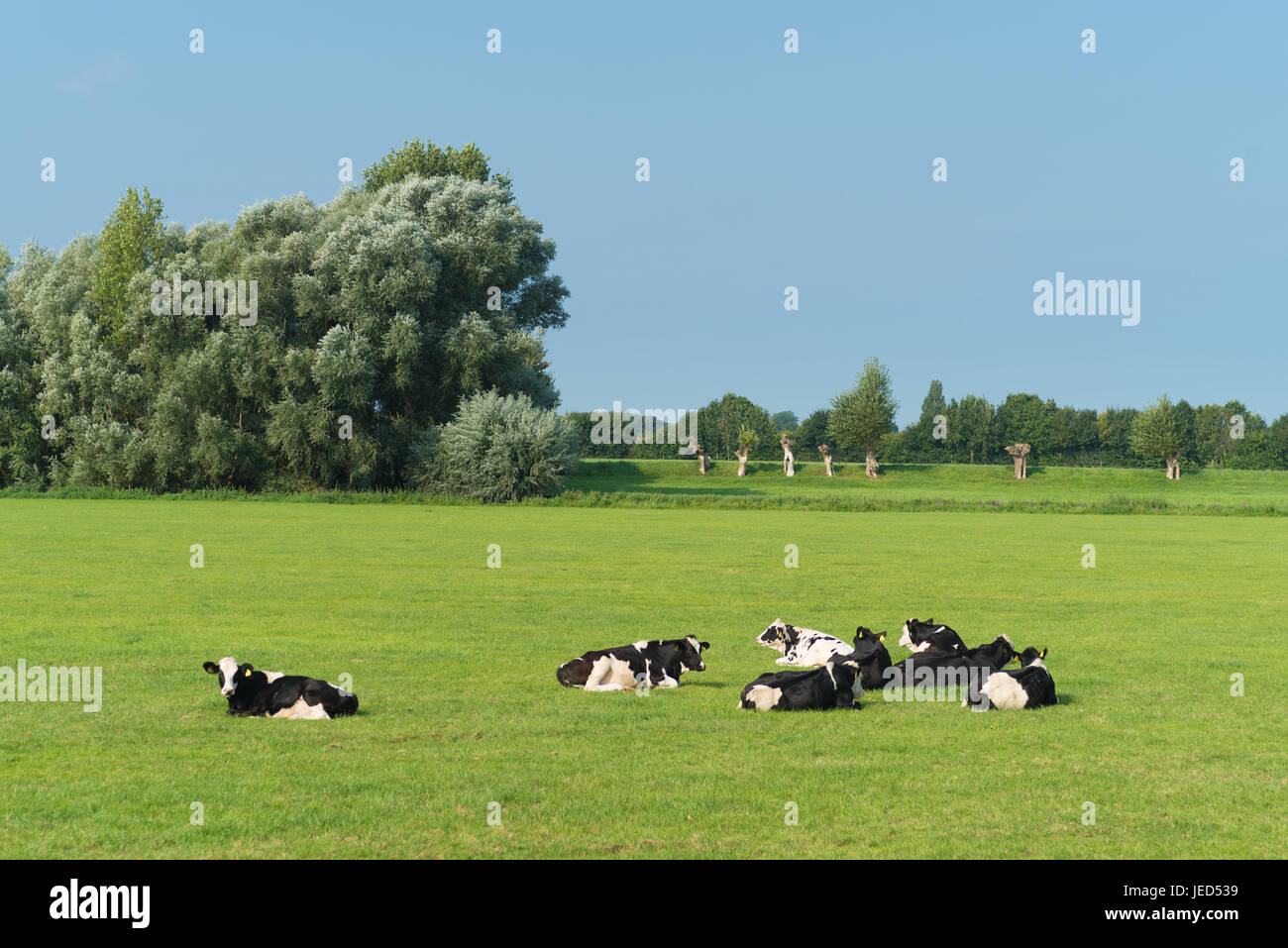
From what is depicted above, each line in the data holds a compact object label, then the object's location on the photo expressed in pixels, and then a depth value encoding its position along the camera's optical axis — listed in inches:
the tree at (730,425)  7007.9
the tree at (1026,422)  6742.1
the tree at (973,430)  6835.6
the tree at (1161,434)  4995.1
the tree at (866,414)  4953.3
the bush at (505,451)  2628.0
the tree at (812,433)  6953.7
